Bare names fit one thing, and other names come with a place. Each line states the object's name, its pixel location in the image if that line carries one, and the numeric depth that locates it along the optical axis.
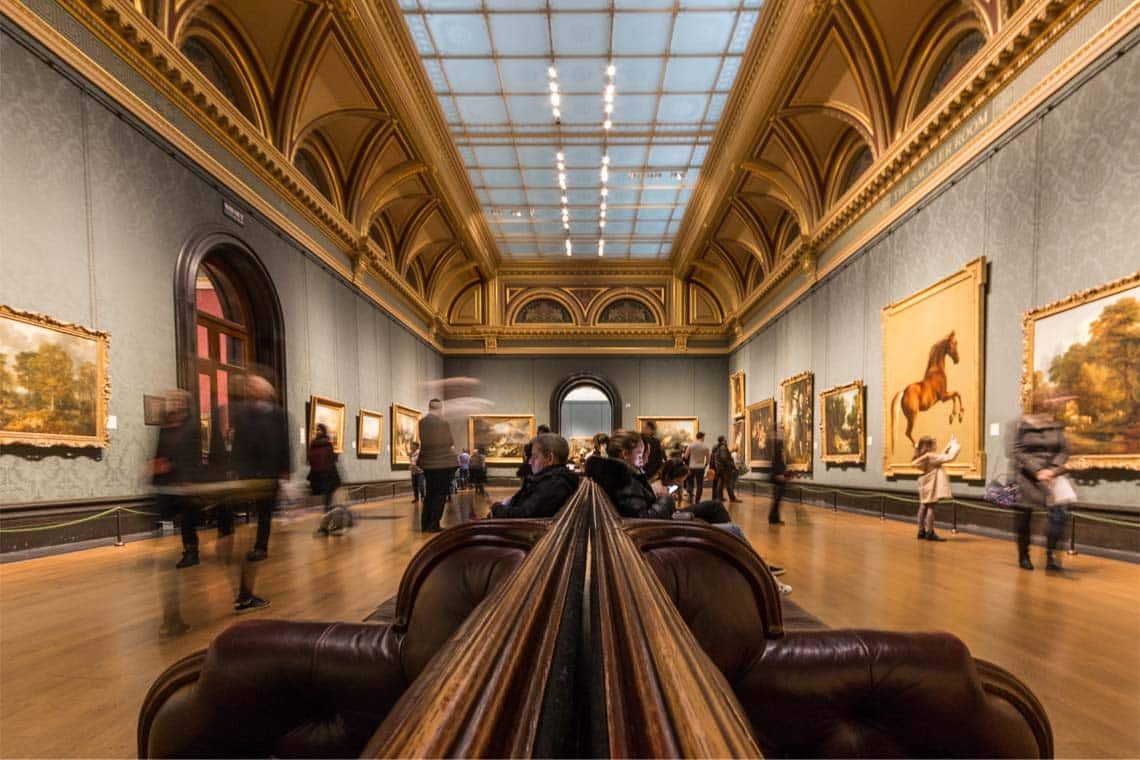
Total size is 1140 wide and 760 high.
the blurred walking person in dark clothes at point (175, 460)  3.56
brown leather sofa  1.18
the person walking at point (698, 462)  11.51
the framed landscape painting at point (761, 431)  15.46
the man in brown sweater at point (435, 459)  6.88
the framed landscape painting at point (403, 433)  15.47
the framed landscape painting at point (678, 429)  20.84
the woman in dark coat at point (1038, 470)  4.85
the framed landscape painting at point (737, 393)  19.03
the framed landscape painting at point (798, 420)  12.91
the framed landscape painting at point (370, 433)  12.95
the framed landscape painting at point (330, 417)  10.47
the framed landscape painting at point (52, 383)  4.89
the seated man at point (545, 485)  3.44
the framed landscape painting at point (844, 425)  10.27
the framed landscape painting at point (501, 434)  20.70
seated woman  3.86
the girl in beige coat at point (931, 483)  6.79
